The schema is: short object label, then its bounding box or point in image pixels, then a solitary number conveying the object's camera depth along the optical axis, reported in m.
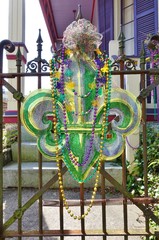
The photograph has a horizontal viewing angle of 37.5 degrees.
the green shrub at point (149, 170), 2.41
